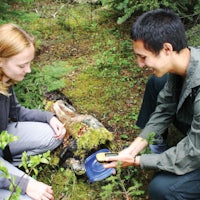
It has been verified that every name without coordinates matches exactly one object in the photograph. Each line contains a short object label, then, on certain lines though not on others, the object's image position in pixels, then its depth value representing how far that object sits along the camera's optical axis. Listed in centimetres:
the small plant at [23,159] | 150
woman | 266
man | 241
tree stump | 318
